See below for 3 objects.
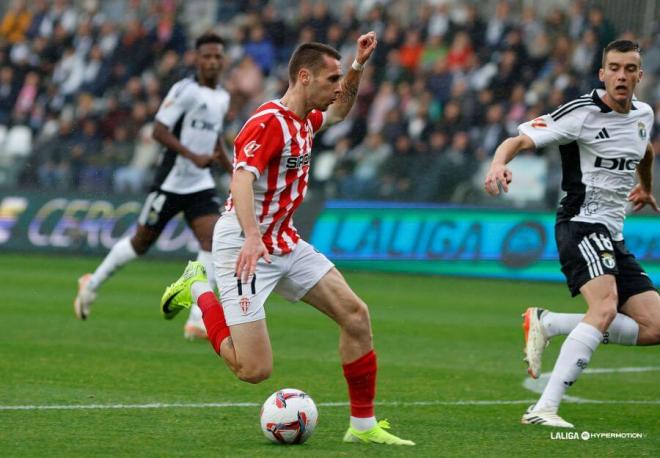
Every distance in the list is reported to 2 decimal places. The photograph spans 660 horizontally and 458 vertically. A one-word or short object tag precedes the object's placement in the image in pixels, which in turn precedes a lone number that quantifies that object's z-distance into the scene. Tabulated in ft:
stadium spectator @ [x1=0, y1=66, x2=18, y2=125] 175.01
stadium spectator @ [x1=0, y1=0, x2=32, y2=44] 184.65
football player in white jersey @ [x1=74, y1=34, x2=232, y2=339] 79.71
